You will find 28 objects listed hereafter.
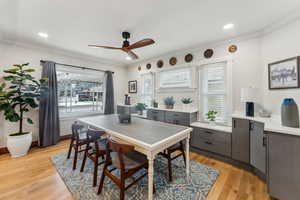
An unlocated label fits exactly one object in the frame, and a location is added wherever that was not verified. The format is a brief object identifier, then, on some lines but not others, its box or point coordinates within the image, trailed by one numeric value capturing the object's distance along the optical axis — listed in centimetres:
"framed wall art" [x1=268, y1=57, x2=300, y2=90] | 184
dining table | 139
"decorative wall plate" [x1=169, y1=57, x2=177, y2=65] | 362
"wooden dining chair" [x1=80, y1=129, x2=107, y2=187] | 180
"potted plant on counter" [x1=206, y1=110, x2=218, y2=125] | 281
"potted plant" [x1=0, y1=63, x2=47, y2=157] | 256
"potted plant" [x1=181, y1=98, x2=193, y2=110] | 321
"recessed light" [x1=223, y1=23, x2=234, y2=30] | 224
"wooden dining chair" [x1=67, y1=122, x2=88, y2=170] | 222
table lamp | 220
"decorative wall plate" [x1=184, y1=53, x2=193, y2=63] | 331
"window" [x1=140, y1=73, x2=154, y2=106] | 433
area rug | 160
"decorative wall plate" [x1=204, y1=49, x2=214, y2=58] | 297
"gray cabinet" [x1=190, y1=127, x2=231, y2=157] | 241
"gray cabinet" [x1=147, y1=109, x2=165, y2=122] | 346
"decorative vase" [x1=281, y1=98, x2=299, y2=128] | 156
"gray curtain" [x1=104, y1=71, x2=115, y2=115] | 452
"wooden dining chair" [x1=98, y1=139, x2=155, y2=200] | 138
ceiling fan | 202
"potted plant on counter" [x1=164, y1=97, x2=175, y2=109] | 348
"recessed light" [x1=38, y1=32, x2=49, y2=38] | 257
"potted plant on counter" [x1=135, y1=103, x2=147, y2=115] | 383
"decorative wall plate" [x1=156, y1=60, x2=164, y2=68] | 393
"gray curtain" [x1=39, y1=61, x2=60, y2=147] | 314
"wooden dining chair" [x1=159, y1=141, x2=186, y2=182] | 190
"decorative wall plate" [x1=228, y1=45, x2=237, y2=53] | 266
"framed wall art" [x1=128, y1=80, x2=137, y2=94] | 484
